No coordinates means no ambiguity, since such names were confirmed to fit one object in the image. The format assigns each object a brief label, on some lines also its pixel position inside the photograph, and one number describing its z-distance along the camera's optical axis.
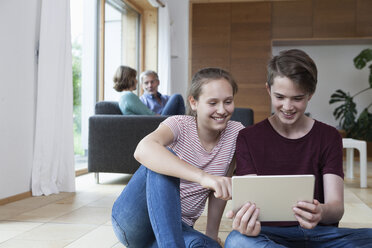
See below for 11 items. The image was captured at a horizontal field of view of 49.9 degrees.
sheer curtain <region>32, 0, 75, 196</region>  2.85
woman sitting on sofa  3.44
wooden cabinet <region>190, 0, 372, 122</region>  6.02
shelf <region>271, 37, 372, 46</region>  6.01
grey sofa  3.24
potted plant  5.57
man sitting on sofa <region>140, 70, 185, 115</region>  4.11
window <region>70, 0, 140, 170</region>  4.08
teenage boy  1.17
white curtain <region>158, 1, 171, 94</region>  5.90
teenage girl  1.15
